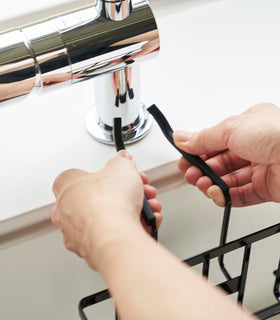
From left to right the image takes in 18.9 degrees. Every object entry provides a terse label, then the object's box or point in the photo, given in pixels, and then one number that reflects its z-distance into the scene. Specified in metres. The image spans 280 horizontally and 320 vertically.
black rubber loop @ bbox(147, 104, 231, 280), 0.59
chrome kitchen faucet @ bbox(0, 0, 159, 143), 0.55
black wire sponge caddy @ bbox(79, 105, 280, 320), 0.56
